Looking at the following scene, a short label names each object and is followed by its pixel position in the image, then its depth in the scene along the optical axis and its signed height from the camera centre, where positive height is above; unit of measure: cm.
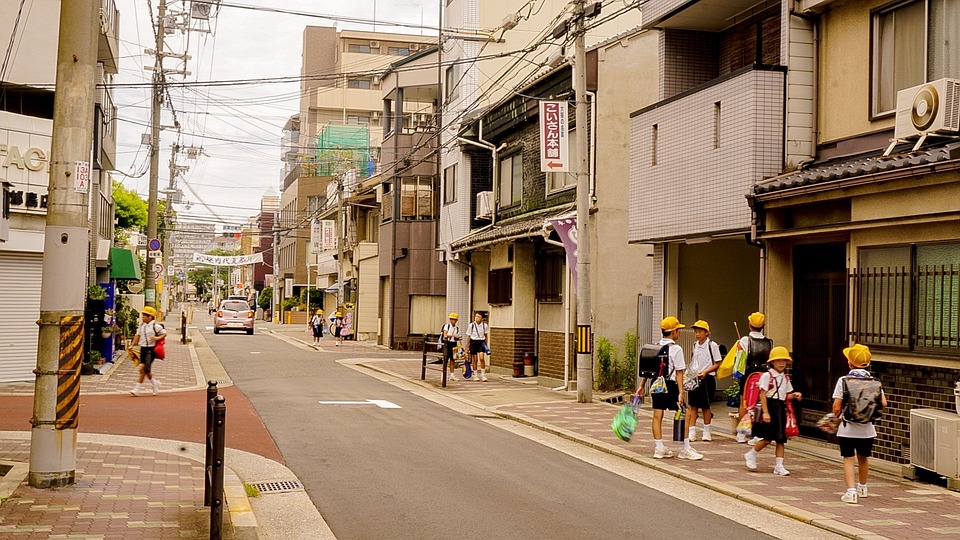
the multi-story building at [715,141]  1454 +269
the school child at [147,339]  1986 -89
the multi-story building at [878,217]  1130 +122
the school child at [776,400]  1157 -108
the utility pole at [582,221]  1900 +164
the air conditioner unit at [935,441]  1047 -142
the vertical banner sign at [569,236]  2042 +145
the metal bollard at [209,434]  846 -128
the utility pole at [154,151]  3444 +526
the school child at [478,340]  2503 -96
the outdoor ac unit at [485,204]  3005 +307
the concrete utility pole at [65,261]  954 +33
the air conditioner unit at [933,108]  1138 +242
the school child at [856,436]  1010 -131
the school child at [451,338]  2442 -92
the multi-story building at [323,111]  8131 +1703
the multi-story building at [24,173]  2106 +261
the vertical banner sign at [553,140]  2111 +357
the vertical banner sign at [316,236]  6438 +427
